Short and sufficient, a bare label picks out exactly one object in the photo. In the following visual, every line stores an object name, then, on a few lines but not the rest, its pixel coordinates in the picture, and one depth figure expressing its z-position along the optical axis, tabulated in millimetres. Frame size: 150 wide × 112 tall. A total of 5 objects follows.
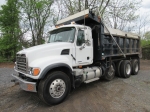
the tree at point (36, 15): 16484
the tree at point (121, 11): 15237
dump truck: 3180
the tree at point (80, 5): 14961
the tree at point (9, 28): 13320
